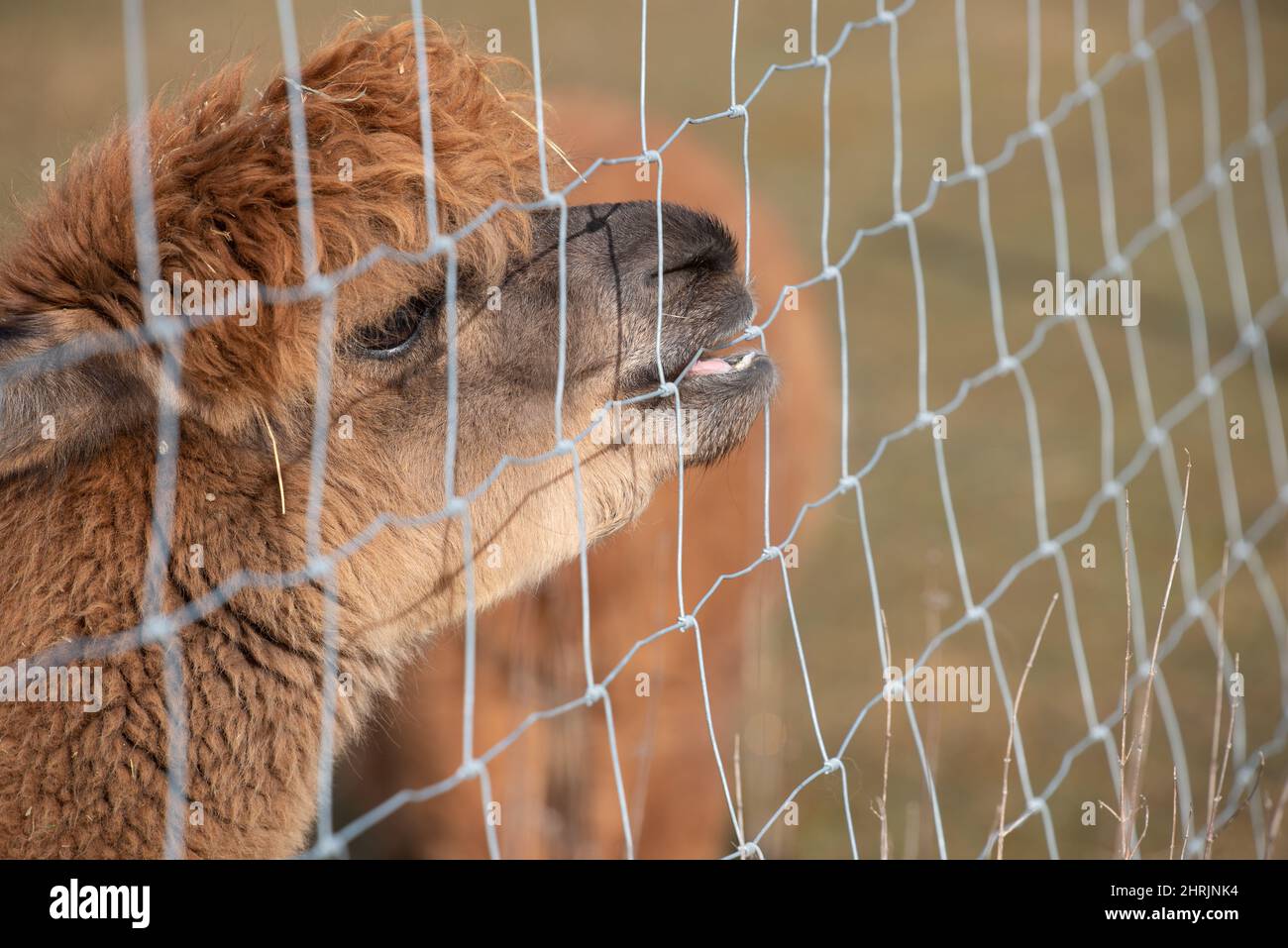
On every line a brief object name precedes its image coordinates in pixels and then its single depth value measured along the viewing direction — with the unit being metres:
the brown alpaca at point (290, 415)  1.72
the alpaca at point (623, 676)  2.88
